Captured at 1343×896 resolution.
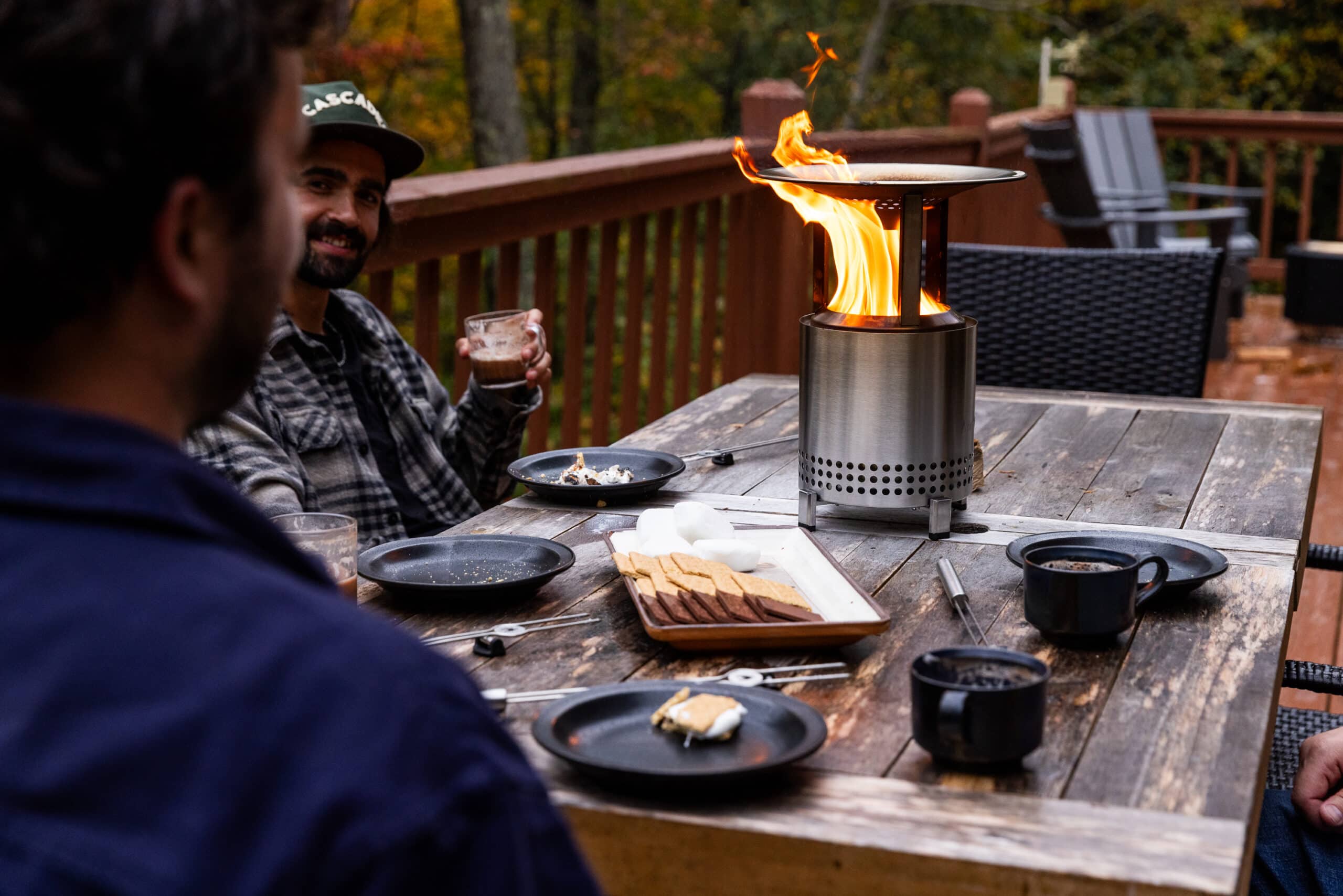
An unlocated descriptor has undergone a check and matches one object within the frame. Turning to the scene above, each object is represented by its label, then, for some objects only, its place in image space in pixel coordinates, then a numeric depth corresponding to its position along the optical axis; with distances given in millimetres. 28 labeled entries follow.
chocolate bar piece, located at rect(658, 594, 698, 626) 1586
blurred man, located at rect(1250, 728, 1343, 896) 1726
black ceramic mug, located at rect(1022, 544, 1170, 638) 1568
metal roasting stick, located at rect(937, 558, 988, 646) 1664
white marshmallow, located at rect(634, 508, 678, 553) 1895
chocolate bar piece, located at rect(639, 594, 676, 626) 1586
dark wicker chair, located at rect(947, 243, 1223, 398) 3461
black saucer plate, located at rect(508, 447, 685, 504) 2260
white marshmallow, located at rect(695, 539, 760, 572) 1843
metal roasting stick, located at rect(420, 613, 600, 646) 1643
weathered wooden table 1139
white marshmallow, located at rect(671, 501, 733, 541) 1907
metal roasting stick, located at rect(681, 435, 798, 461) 2555
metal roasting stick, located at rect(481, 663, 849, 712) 1423
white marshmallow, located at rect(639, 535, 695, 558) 1854
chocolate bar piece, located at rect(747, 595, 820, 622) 1593
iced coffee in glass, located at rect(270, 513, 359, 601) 1666
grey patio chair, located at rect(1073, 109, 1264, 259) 7871
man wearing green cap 2289
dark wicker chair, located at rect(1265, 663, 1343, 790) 1940
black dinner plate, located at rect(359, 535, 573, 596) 1793
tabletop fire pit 2072
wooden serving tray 1559
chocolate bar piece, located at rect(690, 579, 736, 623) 1593
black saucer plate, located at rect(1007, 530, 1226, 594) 1794
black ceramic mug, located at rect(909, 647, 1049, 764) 1241
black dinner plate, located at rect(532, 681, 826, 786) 1208
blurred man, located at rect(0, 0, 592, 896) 586
